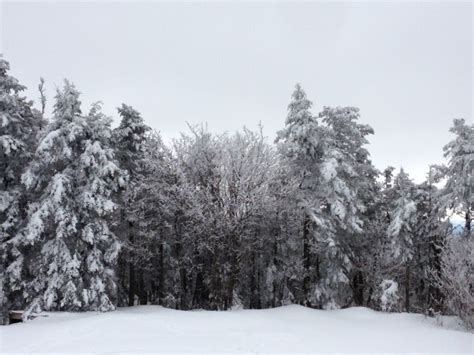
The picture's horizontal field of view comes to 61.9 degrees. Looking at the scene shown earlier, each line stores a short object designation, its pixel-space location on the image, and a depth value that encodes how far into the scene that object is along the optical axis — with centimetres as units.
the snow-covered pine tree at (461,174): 2094
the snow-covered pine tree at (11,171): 1964
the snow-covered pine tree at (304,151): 2383
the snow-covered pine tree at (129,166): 2478
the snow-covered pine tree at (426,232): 2375
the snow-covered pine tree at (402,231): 2572
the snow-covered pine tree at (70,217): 1892
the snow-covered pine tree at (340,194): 2325
